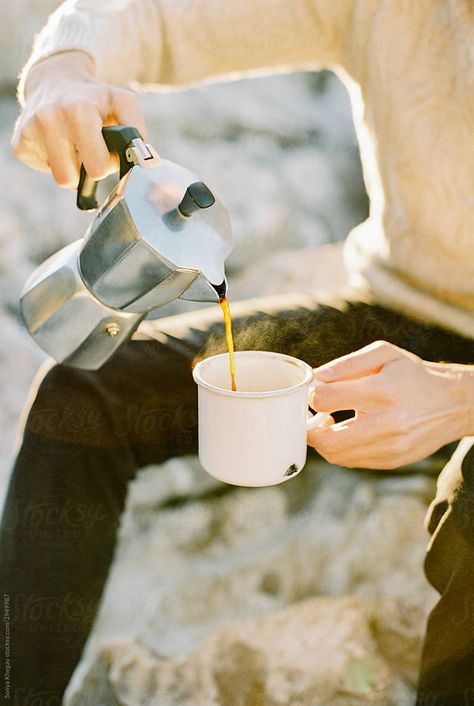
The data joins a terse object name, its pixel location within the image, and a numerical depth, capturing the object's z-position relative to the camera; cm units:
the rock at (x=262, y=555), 114
